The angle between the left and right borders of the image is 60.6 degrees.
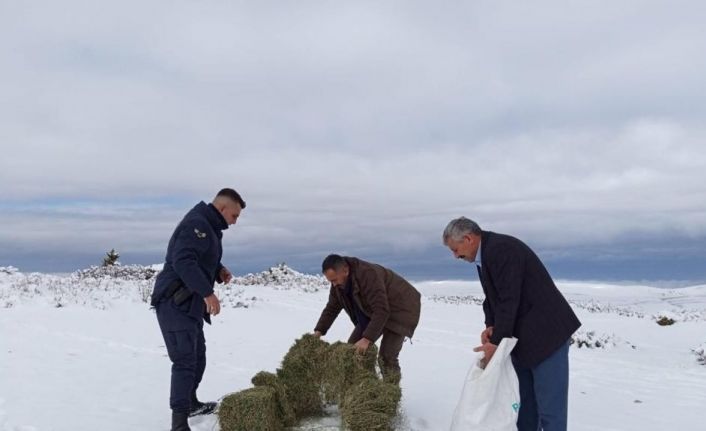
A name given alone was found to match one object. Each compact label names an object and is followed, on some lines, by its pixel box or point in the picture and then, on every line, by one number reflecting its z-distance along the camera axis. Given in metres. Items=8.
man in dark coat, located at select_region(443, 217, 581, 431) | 4.50
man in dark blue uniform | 5.28
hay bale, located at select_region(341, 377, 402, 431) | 4.95
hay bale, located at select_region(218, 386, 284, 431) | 4.95
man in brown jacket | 5.86
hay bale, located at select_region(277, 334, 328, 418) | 5.78
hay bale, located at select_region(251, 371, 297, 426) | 5.42
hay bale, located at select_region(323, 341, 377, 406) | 5.50
